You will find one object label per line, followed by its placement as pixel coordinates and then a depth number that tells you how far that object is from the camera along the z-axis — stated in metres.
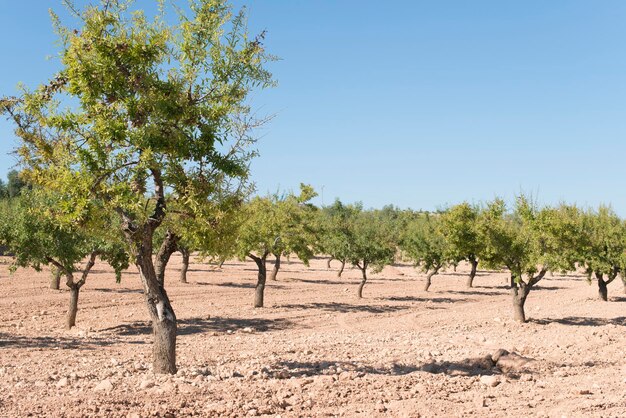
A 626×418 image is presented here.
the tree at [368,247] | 42.06
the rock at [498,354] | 16.17
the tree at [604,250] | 38.66
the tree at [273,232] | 34.78
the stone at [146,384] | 11.74
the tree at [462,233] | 30.31
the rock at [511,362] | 15.55
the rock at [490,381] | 13.33
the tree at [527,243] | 27.27
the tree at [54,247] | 24.20
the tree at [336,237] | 42.19
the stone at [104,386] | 11.44
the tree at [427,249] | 50.72
